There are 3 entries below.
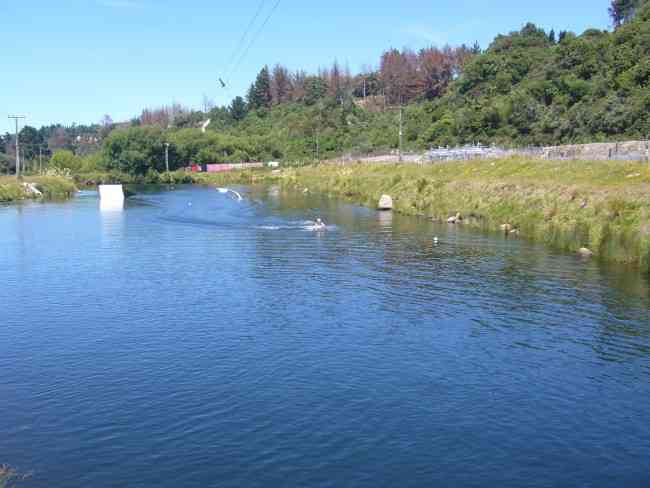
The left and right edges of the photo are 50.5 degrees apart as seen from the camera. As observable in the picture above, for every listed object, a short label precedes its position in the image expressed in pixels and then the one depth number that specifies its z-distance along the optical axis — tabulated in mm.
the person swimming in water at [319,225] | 60844
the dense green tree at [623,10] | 151875
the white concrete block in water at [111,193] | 104250
